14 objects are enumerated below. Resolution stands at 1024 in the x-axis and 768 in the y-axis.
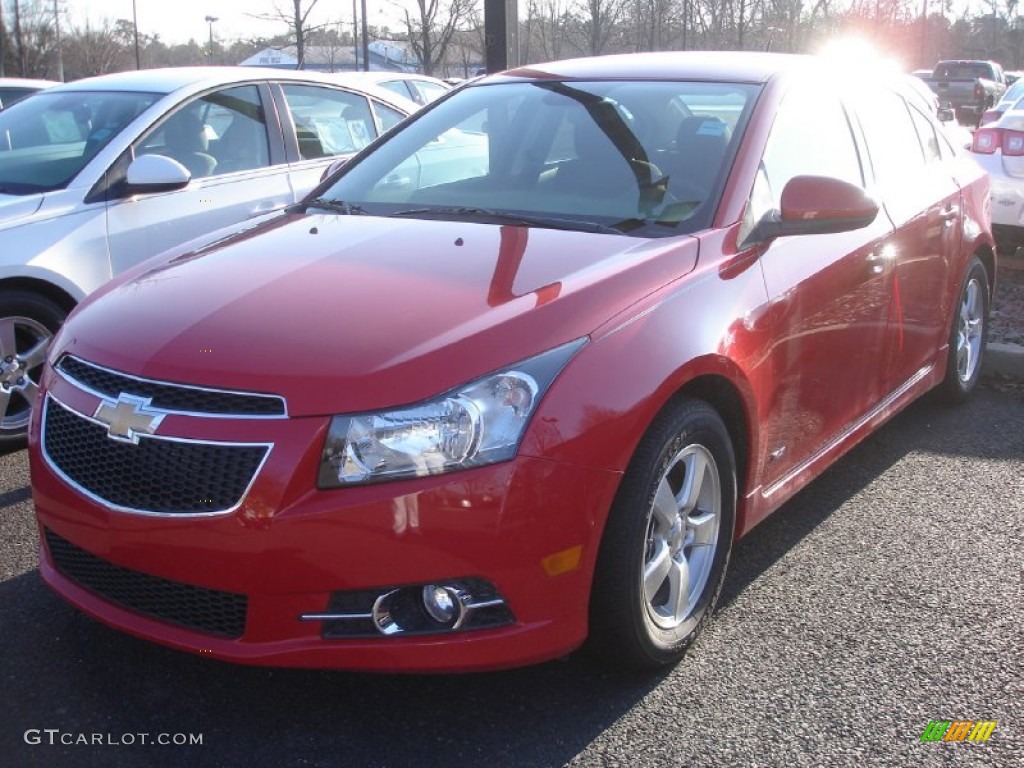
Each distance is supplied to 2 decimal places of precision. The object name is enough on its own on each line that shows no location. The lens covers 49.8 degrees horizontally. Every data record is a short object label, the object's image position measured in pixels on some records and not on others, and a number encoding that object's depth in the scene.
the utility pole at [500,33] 8.84
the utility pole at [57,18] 35.46
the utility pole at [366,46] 29.74
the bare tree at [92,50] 42.00
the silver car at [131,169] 4.85
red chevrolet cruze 2.50
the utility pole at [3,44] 29.39
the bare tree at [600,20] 25.67
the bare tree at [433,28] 22.39
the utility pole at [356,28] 31.81
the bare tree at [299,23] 25.53
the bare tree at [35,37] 31.62
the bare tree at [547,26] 32.03
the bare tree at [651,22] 30.39
